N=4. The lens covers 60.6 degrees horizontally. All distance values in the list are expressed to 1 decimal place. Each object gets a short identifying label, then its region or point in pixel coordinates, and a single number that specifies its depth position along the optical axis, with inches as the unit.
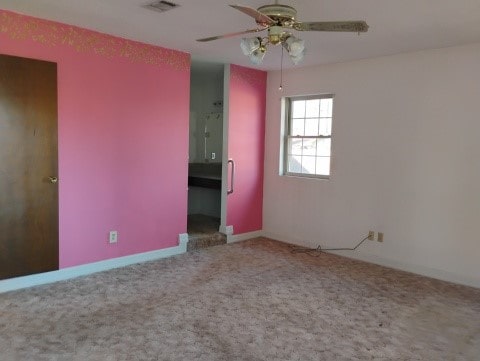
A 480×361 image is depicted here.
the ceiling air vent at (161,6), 120.2
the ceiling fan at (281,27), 90.4
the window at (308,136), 206.1
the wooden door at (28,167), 135.6
